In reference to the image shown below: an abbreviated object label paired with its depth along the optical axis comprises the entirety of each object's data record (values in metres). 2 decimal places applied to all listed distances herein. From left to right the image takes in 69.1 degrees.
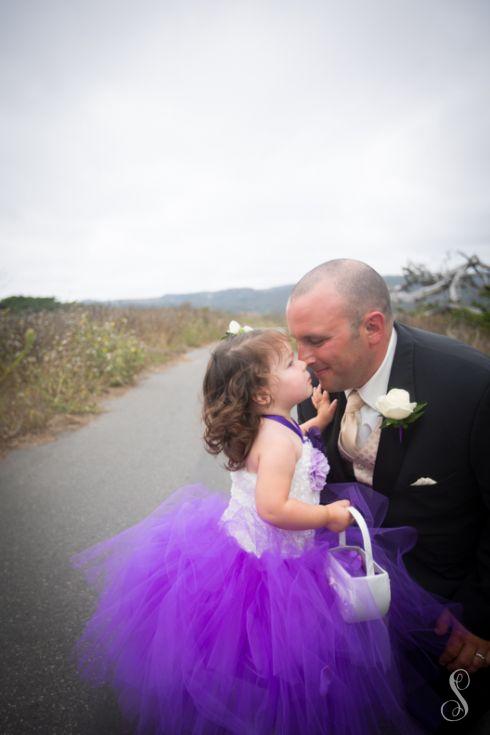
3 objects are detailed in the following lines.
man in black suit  1.49
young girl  1.25
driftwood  9.79
